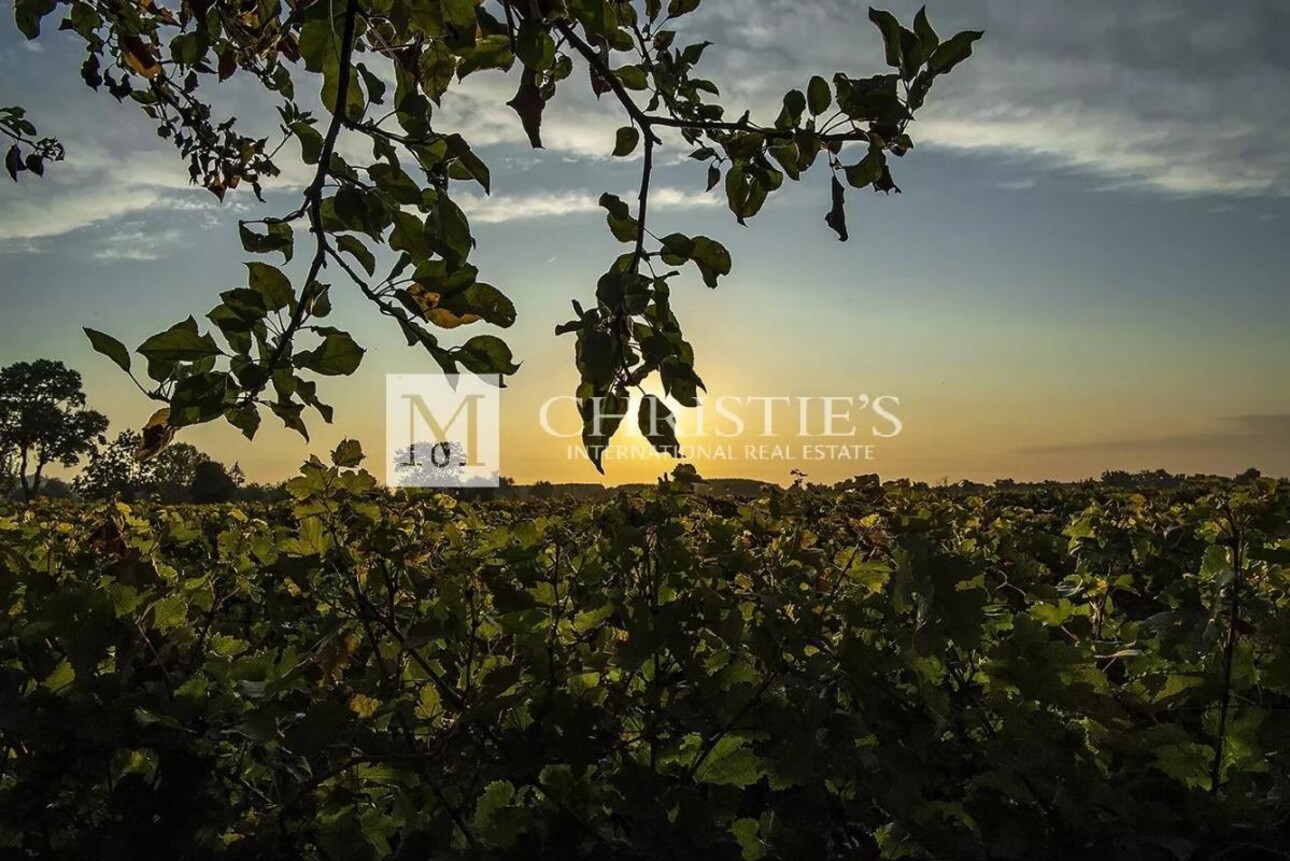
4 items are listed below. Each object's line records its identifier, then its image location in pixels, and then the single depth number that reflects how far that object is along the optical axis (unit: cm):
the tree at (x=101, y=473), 5184
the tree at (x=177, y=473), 5693
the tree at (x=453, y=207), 176
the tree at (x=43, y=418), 6825
